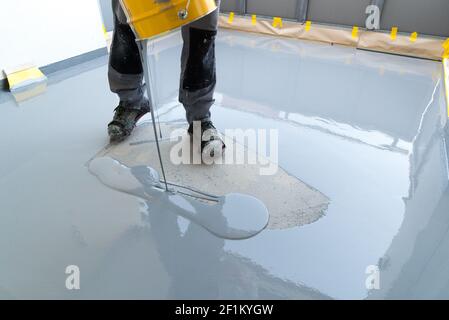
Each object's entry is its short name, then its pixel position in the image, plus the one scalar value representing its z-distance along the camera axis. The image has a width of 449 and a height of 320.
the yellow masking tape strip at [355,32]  2.82
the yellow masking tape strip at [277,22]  3.16
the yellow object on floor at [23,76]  1.98
